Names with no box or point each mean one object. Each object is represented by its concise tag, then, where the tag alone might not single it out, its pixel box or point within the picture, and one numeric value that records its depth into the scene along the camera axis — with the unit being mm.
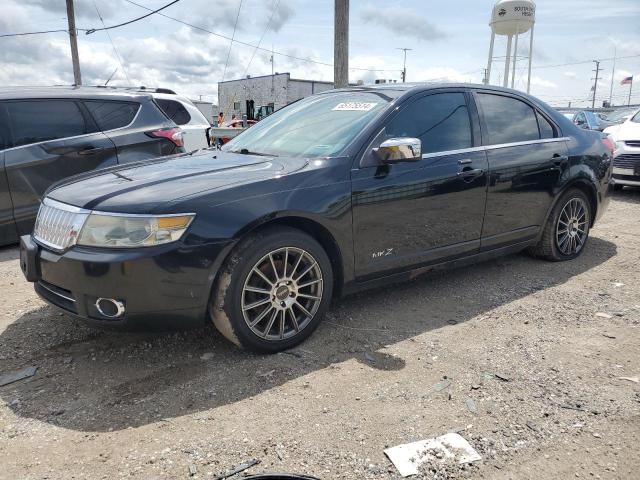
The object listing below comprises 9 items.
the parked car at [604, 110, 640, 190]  8711
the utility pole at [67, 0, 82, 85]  21172
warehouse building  43750
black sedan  2811
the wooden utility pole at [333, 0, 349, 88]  10812
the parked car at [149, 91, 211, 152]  6777
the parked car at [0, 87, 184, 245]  5484
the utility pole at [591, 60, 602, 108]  74512
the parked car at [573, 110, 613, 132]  13484
